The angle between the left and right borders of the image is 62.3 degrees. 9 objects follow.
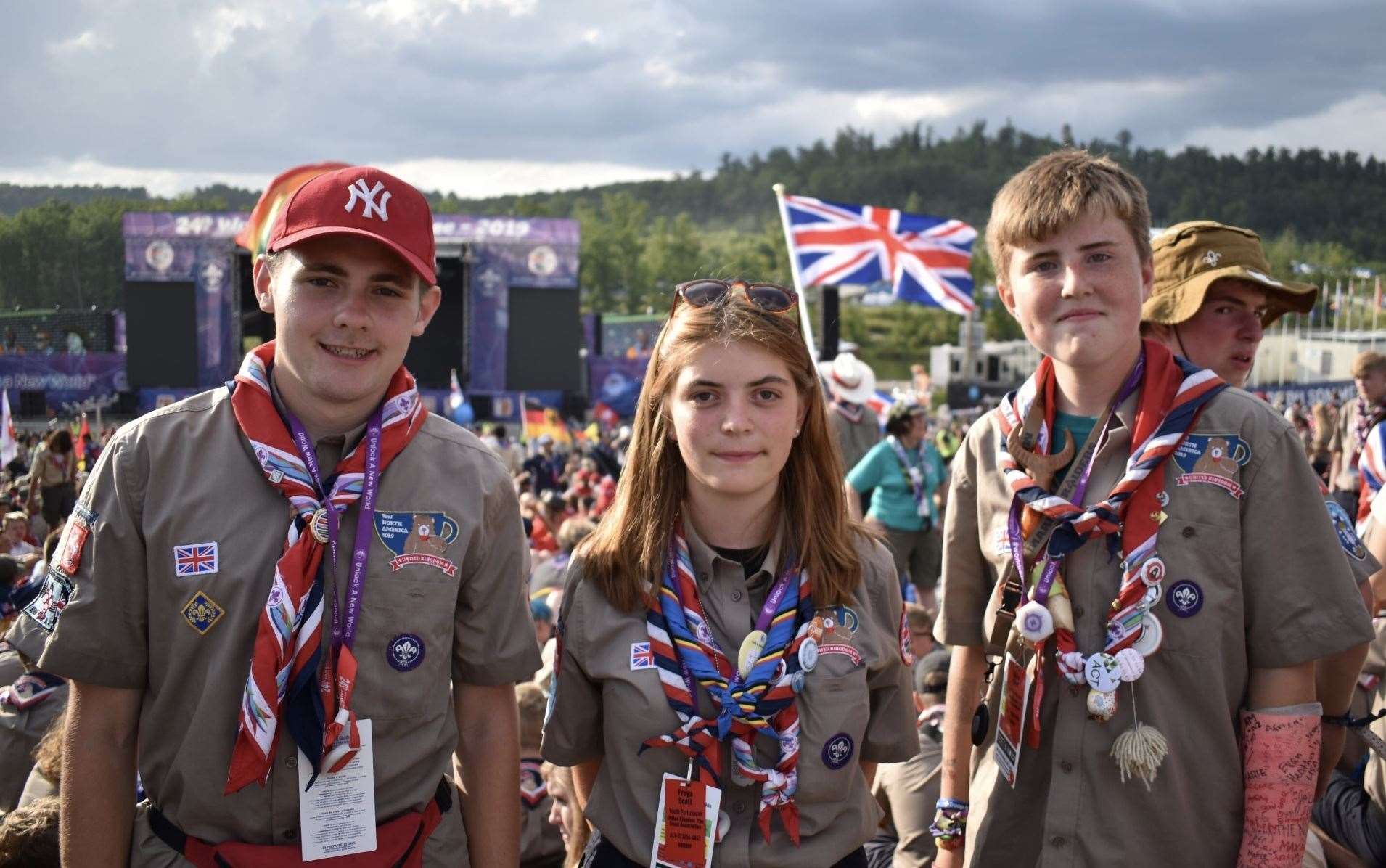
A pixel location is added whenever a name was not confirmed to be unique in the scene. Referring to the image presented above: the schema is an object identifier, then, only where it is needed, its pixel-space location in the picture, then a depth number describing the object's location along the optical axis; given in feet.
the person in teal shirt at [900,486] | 26.11
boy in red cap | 7.27
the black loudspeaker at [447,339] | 113.50
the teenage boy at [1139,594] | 7.43
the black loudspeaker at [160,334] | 108.47
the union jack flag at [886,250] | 41.68
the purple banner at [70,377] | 104.22
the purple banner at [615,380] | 127.44
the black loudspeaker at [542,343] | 114.73
